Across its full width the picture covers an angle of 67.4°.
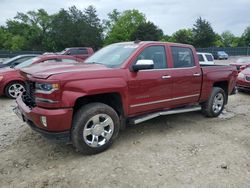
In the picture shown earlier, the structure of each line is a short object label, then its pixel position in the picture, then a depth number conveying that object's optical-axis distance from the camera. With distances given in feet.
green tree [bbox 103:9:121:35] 205.50
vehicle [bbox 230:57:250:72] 34.02
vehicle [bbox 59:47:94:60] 50.07
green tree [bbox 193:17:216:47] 152.47
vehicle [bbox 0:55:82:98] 19.39
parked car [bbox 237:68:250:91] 22.98
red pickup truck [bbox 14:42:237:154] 9.11
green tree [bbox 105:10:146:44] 174.77
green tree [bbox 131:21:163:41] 150.28
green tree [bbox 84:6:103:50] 144.53
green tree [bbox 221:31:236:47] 227.39
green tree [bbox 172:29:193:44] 153.20
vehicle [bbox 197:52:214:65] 32.55
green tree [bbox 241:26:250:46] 177.40
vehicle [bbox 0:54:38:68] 25.76
